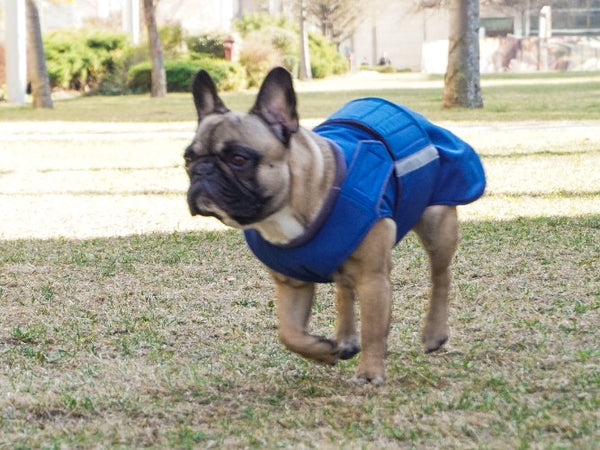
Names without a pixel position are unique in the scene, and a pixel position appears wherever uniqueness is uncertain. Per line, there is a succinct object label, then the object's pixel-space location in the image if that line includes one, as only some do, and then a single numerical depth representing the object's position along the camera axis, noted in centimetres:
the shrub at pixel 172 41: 5044
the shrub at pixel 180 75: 4516
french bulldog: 474
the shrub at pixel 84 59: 4525
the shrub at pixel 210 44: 4950
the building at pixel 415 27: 6806
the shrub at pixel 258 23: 5731
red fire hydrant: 4888
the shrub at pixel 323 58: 6181
